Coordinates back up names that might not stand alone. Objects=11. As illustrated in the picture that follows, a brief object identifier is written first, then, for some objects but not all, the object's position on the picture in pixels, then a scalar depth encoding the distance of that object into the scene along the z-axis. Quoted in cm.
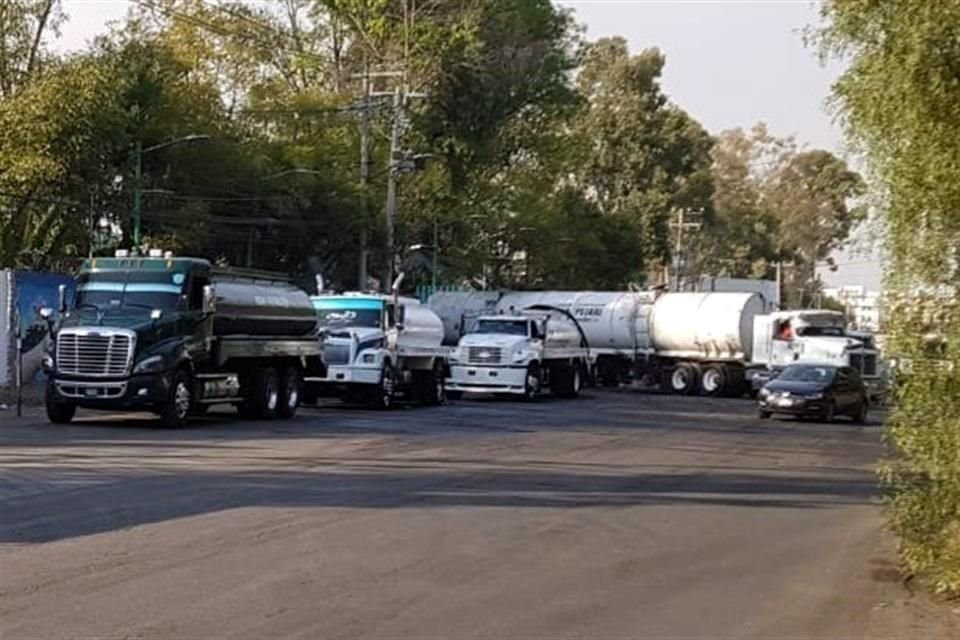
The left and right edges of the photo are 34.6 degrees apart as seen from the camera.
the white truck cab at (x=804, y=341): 4856
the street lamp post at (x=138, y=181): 4397
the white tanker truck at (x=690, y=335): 5156
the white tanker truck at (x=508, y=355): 4203
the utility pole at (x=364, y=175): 5603
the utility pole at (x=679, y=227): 9012
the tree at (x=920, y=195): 1140
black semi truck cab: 2669
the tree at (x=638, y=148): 8808
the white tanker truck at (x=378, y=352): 3547
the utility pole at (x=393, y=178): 5497
